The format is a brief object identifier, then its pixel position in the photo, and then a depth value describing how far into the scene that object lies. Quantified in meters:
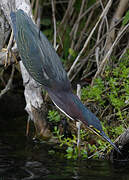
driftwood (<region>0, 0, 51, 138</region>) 7.39
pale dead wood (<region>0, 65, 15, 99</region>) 9.01
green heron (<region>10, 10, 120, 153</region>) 6.74
